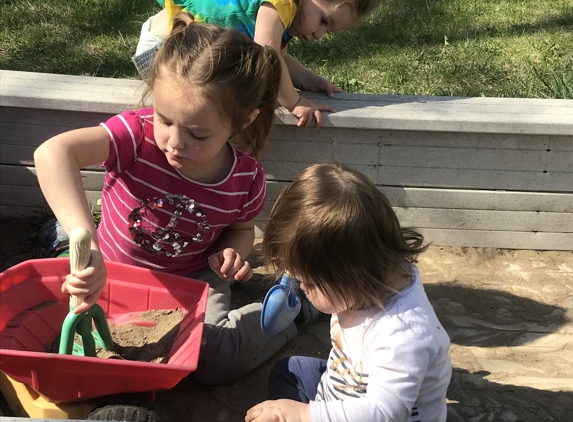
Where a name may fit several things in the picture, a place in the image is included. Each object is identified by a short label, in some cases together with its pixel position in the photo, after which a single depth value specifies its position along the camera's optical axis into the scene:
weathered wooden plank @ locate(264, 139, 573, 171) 2.54
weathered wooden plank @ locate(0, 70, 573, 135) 2.42
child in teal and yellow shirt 2.34
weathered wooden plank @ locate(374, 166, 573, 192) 2.58
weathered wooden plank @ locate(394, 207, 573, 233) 2.66
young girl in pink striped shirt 1.74
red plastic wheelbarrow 1.49
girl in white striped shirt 1.40
